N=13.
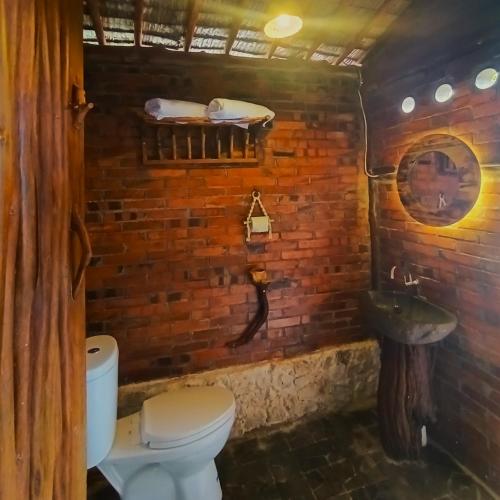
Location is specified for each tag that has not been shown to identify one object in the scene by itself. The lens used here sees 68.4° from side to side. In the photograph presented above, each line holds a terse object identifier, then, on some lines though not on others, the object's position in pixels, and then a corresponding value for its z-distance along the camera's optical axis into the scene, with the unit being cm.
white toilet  152
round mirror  174
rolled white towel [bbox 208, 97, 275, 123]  185
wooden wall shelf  199
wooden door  74
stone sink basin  171
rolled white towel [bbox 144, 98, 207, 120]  182
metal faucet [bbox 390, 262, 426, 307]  210
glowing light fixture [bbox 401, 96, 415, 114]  202
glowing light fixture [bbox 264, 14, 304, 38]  167
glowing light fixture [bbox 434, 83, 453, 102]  178
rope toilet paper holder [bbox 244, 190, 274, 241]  216
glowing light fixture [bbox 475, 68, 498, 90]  157
